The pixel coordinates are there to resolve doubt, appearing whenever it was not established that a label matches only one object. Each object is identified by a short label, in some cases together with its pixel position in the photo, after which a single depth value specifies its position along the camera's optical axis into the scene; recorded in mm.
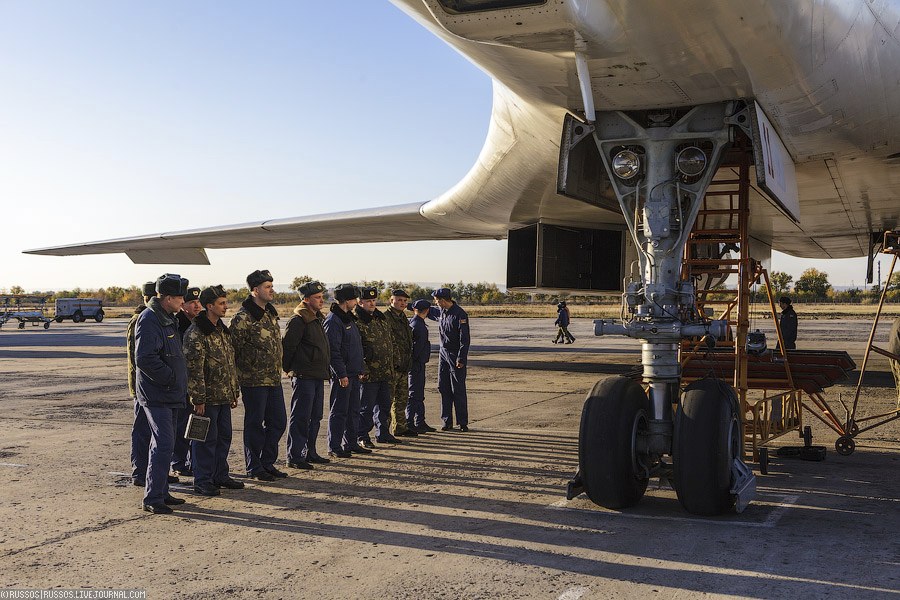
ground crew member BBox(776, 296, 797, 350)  14797
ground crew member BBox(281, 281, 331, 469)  7422
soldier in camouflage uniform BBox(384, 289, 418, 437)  9188
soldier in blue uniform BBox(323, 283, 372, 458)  7953
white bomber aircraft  4879
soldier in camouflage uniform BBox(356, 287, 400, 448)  8609
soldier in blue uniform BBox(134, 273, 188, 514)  5855
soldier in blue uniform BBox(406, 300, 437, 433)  9523
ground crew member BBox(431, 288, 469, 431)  9609
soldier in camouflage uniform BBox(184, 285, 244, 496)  6355
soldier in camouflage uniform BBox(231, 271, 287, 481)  6898
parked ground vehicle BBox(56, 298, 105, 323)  49844
